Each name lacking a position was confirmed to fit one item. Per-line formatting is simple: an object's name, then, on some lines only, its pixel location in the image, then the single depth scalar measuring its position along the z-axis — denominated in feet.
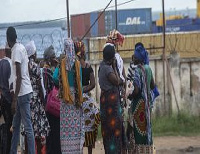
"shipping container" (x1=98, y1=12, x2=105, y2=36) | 199.29
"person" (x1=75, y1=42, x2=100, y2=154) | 45.65
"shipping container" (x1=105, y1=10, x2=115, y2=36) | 181.46
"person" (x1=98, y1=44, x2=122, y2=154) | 45.27
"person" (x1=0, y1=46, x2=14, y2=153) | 43.78
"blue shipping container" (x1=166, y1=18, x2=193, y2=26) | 287.24
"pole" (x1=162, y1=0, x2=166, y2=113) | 68.59
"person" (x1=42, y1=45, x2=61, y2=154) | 46.52
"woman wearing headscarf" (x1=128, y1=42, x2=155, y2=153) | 46.83
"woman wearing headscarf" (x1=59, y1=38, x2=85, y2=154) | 44.06
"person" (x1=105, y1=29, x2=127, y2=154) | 46.42
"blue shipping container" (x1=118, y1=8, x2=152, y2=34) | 296.92
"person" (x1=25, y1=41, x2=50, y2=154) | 43.65
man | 40.34
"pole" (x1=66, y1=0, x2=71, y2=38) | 60.50
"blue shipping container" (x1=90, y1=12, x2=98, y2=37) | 211.06
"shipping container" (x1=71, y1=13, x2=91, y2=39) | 207.68
